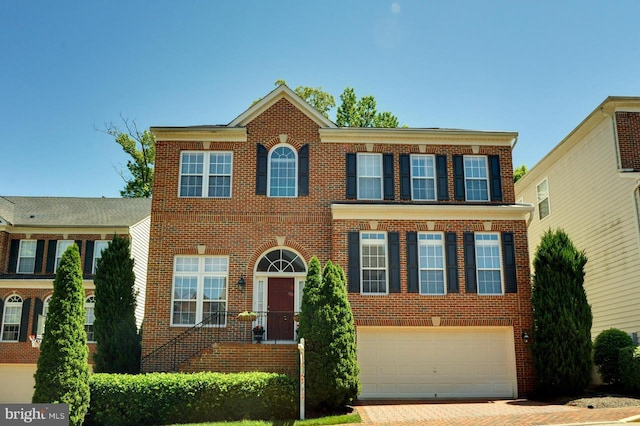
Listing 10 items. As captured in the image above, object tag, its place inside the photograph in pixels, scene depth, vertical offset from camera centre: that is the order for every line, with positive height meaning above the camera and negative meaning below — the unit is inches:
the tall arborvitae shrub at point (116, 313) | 695.7 +25.4
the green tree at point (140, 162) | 1429.6 +422.7
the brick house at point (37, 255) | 997.2 +142.6
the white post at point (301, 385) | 537.0 -46.9
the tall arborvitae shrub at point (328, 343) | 561.6 -8.6
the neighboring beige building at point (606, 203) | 700.7 +174.0
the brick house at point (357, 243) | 687.1 +110.5
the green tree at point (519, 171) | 1455.0 +419.4
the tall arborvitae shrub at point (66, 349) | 519.5 -14.2
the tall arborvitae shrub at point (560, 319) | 627.5 +17.4
